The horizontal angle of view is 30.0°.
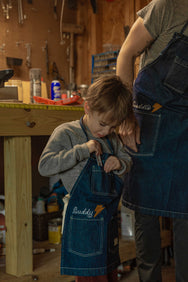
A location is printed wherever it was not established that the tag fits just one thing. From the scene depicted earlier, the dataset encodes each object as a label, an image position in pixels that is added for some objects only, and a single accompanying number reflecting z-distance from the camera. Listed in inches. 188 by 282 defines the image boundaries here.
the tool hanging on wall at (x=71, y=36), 105.7
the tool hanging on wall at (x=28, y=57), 95.2
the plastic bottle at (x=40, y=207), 85.4
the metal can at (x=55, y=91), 85.5
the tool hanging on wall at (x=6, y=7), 90.2
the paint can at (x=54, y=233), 81.0
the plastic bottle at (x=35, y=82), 83.4
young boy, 46.1
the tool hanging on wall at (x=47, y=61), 99.8
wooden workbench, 61.5
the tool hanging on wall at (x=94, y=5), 106.1
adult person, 54.1
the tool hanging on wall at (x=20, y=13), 93.0
